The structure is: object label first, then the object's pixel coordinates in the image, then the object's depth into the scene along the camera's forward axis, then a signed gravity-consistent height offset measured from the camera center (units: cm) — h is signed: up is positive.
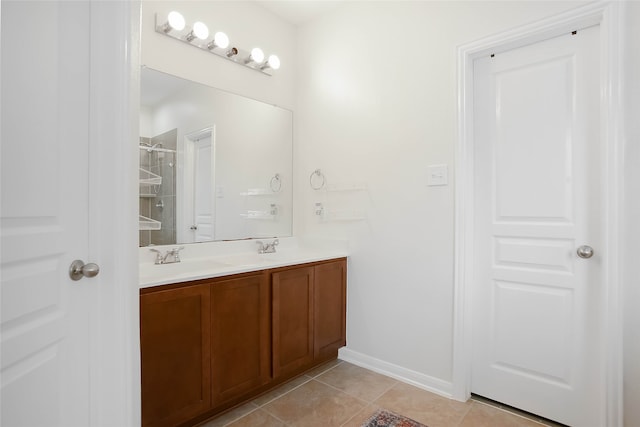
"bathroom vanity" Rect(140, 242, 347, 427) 155 -65
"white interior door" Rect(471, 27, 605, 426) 173 -9
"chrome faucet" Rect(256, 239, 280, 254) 259 -27
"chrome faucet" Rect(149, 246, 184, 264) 204 -27
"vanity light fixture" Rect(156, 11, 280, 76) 205 +110
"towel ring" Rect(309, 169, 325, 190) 275 +26
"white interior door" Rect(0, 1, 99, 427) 88 -1
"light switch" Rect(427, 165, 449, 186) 208 +22
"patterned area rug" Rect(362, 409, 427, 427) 180 -110
